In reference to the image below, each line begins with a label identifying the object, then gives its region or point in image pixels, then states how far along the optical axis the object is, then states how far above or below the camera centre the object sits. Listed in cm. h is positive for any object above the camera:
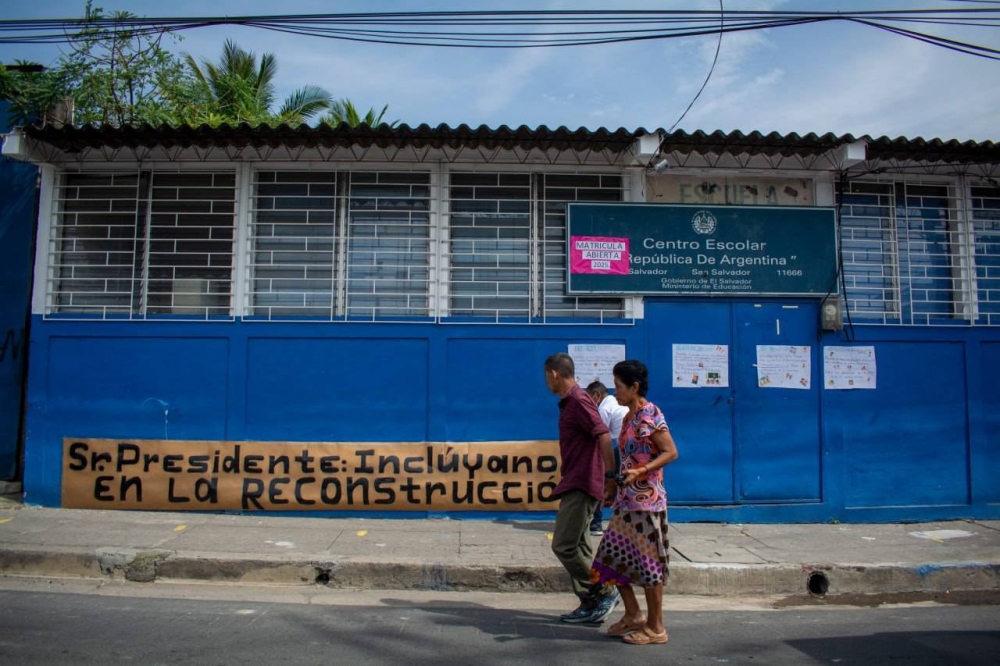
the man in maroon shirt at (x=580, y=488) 453 -64
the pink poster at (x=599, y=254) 742 +144
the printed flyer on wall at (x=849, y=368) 753 +26
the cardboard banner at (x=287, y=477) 706 -91
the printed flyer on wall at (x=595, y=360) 728 +31
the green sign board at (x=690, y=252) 742 +149
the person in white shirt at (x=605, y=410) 643 -19
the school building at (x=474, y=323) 712 +70
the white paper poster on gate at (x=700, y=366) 736 +26
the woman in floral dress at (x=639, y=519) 421 -80
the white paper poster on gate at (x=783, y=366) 746 +27
